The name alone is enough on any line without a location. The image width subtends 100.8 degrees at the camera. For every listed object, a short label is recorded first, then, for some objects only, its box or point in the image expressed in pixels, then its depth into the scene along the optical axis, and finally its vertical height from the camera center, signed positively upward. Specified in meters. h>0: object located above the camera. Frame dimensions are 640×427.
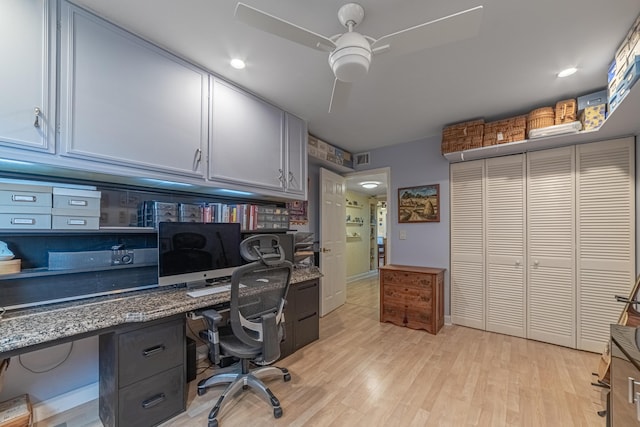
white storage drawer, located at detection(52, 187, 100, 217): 1.58 +0.09
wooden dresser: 3.17 -1.00
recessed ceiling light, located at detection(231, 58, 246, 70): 2.03 +1.20
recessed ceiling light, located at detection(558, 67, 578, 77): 2.12 +1.18
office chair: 1.71 -0.67
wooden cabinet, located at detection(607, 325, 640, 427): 0.96 -0.64
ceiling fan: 1.24 +0.92
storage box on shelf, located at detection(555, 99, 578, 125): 2.50 +1.01
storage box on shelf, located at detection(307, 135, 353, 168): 3.56 +0.94
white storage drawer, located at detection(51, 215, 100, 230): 1.57 -0.04
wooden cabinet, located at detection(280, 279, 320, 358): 2.59 -1.03
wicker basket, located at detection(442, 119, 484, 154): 3.00 +0.95
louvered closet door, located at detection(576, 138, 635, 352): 2.52 -0.17
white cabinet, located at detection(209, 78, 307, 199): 2.24 +0.69
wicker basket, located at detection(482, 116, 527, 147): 2.77 +0.93
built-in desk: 1.35 -0.72
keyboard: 1.97 -0.58
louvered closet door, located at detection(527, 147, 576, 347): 2.77 -0.32
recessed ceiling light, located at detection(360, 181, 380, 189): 5.32 +0.68
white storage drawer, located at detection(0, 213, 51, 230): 1.42 -0.03
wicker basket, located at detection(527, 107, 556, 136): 2.59 +0.99
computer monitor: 1.96 -0.28
